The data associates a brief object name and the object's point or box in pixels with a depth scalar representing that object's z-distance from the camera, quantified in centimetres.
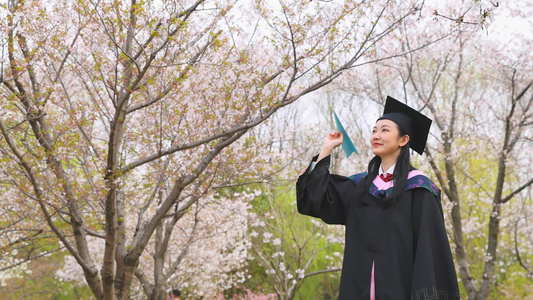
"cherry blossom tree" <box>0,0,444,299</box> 405
